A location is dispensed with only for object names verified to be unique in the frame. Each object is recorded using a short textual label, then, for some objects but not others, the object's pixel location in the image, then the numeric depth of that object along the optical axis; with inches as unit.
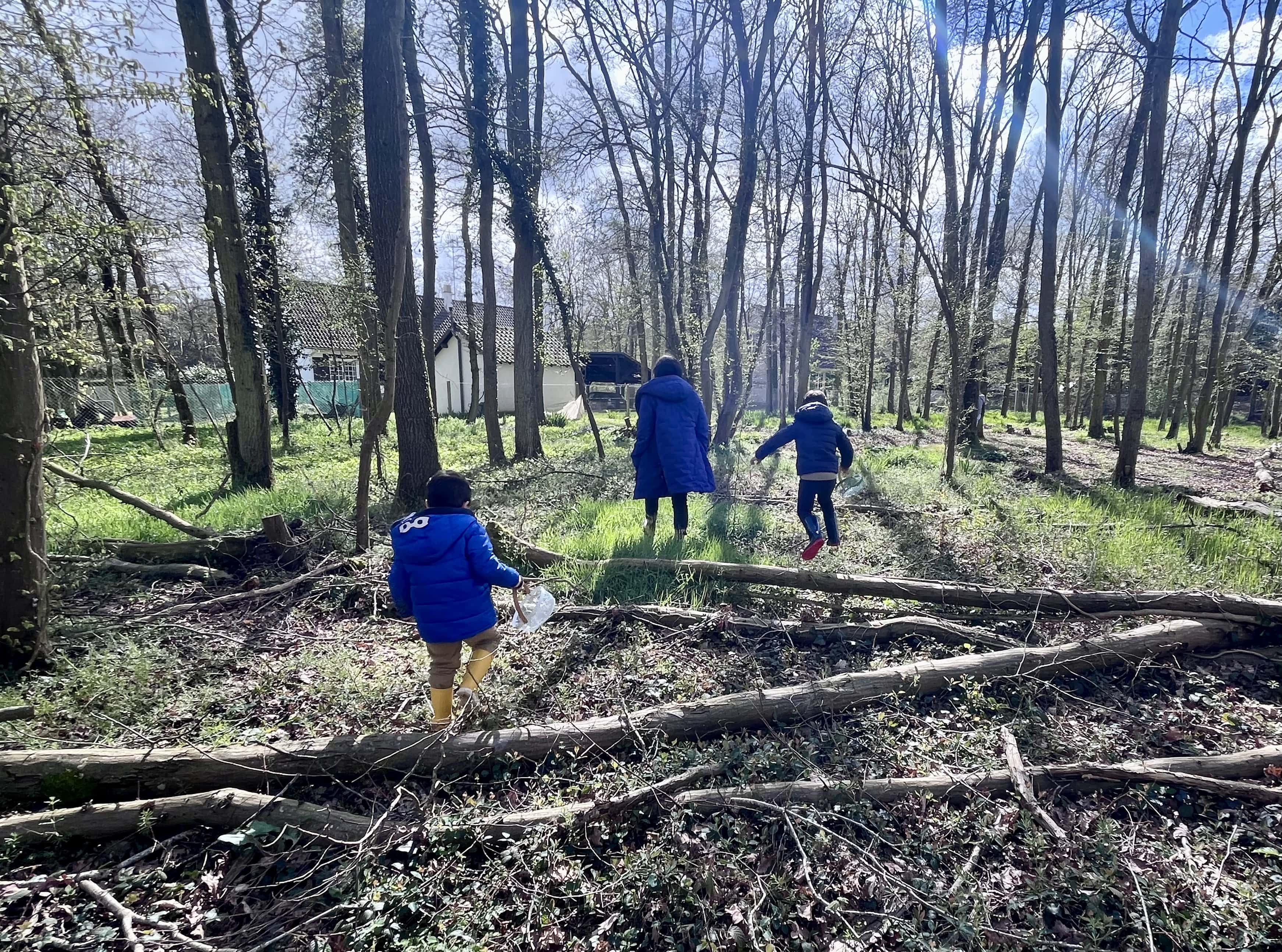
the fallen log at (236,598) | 179.6
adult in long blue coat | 231.9
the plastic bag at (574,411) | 1084.5
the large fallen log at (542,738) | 108.0
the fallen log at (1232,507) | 268.4
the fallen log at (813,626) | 163.0
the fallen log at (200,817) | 101.7
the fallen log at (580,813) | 104.3
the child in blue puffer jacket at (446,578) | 124.1
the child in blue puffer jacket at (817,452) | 236.2
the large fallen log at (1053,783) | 111.7
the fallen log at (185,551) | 214.7
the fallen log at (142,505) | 175.5
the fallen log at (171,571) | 204.5
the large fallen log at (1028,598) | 162.7
